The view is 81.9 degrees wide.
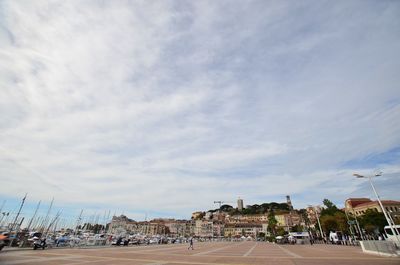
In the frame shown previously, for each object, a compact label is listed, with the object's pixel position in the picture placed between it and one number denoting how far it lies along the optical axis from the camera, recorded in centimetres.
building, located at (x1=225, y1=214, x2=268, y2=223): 19288
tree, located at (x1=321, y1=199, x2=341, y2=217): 7355
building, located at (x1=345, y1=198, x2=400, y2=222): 9754
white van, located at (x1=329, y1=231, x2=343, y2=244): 4969
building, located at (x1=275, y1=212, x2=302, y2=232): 16238
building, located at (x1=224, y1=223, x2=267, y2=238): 15636
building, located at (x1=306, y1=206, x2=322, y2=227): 13648
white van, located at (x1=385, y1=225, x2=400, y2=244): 2290
